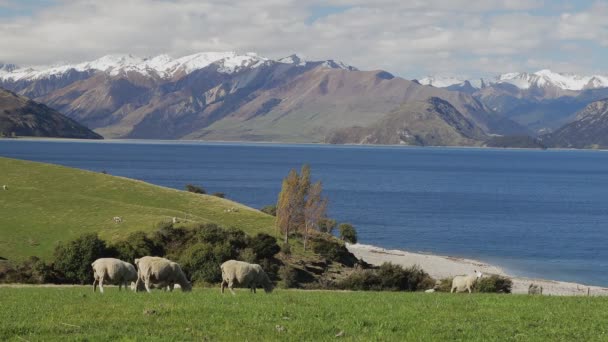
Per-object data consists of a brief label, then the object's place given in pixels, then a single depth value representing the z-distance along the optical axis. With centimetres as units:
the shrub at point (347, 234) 11031
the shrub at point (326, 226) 10968
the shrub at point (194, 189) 12362
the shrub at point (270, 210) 11362
